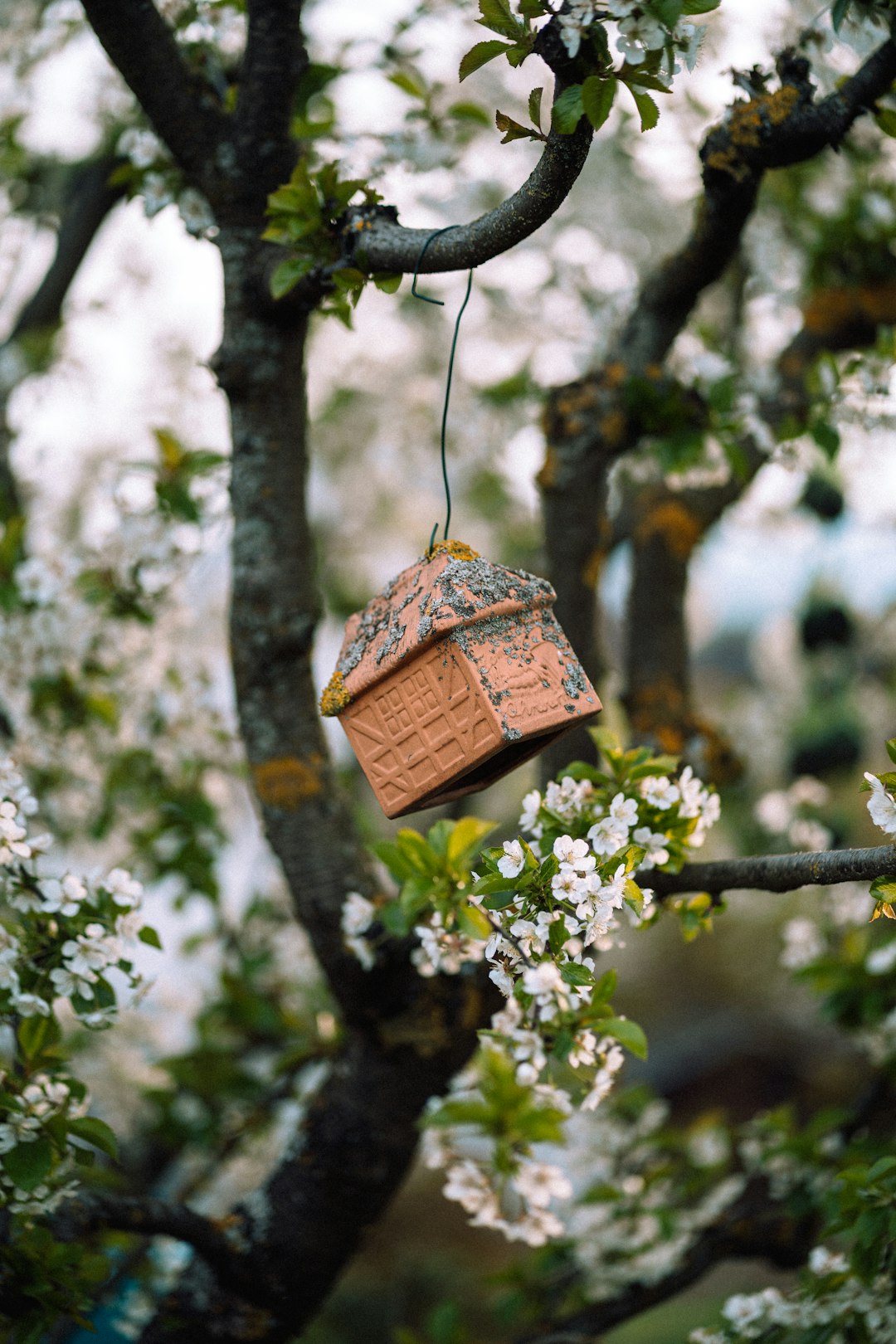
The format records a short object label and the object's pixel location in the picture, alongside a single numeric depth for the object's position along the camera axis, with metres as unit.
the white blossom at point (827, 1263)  1.52
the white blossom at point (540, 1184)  1.33
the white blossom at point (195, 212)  1.57
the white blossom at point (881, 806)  1.37
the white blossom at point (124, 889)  1.46
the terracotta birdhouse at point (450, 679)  1.37
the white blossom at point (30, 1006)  1.43
